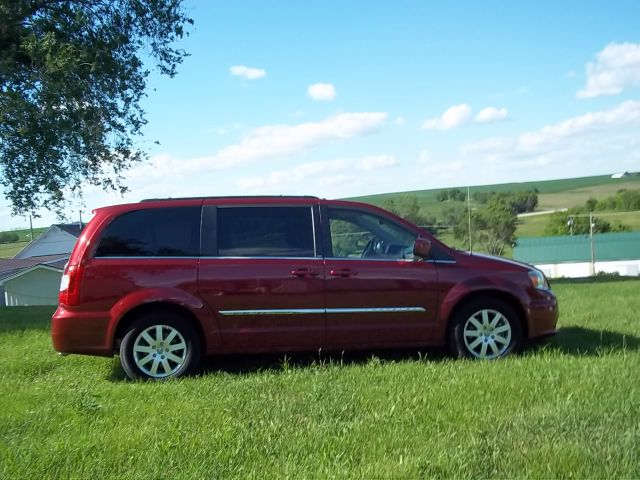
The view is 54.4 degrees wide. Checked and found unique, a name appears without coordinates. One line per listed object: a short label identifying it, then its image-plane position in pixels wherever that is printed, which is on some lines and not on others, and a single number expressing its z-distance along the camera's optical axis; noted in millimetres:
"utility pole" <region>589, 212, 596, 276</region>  55762
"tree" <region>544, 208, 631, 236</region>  77562
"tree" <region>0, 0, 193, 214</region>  14359
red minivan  5852
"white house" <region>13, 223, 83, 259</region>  53812
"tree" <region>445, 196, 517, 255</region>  66000
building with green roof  62969
